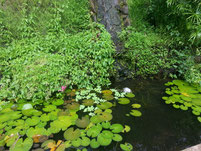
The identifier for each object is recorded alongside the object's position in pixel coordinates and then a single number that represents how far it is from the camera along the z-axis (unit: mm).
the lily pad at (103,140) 1807
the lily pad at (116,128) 2004
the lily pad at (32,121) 2111
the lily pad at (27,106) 2459
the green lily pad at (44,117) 2196
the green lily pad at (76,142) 1775
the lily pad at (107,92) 2922
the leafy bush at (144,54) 3490
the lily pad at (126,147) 1784
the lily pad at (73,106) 2464
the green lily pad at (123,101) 2645
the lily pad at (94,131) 1914
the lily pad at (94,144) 1781
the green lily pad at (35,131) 1931
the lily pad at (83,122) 2080
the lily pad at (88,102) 2575
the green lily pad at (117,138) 1876
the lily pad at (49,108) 2409
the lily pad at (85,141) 1788
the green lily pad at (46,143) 1778
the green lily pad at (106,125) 2061
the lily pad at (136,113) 2353
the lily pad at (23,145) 1740
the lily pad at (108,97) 2745
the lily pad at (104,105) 2475
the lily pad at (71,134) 1873
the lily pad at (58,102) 2596
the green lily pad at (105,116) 2205
